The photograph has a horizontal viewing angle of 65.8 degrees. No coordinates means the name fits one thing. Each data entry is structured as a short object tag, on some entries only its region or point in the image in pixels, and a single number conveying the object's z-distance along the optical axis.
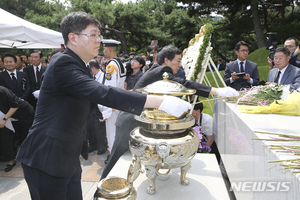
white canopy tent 3.98
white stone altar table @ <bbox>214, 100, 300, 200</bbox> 1.17
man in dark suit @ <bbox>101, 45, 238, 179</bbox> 2.32
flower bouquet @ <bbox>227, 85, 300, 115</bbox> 1.96
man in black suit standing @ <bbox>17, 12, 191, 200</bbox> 1.40
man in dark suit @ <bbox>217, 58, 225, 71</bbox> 13.55
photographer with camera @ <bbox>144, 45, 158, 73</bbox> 6.03
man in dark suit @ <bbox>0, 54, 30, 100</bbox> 4.52
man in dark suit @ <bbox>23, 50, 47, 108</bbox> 5.19
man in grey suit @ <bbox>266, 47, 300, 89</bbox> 3.32
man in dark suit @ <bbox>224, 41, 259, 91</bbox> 4.07
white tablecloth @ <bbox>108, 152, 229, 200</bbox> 1.75
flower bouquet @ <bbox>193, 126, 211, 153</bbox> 2.96
